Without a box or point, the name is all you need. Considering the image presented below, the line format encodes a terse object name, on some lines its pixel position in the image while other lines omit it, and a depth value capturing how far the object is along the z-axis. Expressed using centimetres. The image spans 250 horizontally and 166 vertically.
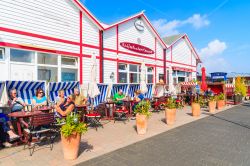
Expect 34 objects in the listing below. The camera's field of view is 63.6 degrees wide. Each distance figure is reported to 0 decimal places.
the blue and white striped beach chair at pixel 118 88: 1183
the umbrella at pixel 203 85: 1702
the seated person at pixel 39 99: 761
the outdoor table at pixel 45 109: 671
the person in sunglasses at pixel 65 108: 649
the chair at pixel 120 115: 956
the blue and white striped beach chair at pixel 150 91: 1456
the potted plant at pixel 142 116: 679
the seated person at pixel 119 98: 1005
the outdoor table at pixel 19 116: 566
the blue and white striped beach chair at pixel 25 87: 747
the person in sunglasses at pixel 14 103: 660
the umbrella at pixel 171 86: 1468
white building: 872
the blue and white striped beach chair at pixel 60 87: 890
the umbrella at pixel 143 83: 1209
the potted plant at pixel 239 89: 1753
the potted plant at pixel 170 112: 841
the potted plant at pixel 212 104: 1212
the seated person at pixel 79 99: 877
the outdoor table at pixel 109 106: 929
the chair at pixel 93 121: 775
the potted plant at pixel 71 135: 457
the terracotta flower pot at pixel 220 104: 1360
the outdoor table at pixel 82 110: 781
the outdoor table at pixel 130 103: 981
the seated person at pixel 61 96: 707
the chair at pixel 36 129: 530
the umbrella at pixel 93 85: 923
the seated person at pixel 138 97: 1005
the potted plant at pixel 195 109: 1053
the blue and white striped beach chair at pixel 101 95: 1064
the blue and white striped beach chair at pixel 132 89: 1330
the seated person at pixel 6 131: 573
